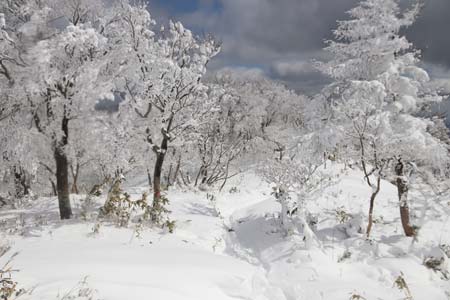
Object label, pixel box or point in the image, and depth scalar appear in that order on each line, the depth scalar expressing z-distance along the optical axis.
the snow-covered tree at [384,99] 11.08
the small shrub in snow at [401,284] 7.16
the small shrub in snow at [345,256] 10.13
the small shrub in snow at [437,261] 9.49
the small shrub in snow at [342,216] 12.84
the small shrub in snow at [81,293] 4.77
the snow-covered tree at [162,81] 13.54
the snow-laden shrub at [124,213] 11.13
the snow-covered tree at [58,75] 9.55
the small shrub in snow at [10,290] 4.58
